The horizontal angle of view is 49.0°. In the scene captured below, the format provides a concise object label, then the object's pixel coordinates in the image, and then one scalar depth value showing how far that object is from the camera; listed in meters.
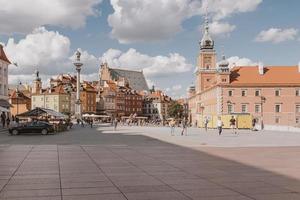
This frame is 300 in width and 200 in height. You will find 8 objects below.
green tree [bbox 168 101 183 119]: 128.25
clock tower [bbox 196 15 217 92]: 91.68
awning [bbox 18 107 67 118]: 34.27
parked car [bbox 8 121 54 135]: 28.56
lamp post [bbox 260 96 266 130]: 71.22
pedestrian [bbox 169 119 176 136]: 30.07
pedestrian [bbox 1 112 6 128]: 36.76
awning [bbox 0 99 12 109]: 47.52
